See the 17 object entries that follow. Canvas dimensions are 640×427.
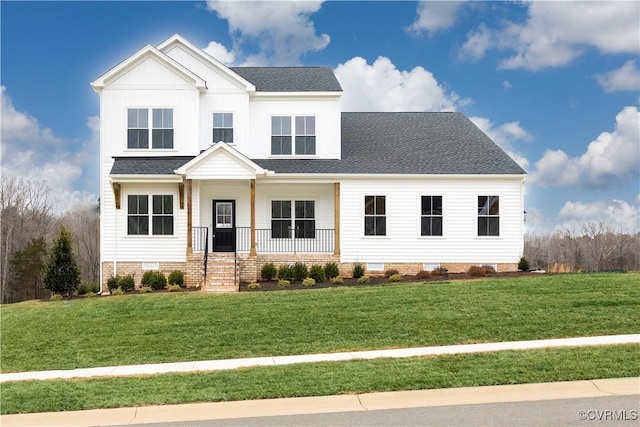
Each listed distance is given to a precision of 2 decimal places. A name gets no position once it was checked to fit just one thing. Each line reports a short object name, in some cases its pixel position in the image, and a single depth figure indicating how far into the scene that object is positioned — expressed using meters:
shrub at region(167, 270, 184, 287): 21.72
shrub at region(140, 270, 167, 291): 21.39
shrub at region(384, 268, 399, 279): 22.65
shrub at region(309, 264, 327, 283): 21.78
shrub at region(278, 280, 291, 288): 20.74
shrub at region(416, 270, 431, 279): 22.17
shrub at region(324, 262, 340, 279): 22.17
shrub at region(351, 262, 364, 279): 22.45
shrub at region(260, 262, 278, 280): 22.19
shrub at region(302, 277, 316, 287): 20.83
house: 23.20
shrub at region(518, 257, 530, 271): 23.08
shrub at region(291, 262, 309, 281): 21.94
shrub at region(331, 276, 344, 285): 21.14
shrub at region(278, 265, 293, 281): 21.89
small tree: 21.20
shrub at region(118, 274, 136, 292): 21.61
